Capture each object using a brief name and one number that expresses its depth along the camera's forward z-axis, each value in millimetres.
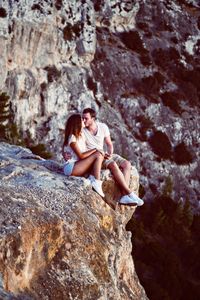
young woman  11055
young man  11617
